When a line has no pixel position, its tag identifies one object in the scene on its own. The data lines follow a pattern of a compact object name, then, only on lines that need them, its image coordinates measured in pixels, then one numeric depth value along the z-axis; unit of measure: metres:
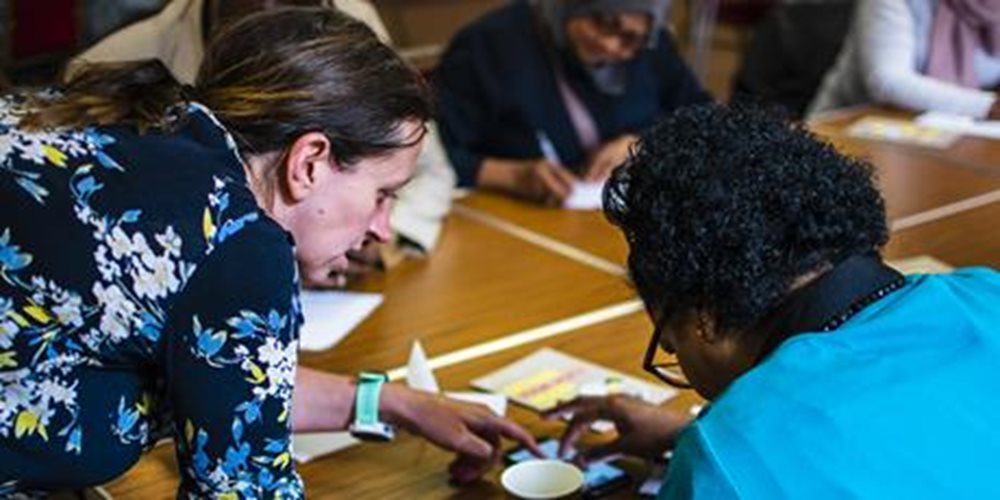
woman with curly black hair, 1.77
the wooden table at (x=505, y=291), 2.30
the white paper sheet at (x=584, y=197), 3.19
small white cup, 2.24
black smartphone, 2.25
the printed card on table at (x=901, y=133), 3.47
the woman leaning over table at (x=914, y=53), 3.77
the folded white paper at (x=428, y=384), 2.43
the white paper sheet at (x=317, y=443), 2.34
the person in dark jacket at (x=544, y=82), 3.44
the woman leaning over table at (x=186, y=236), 1.94
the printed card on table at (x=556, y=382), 2.45
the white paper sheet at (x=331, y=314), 2.62
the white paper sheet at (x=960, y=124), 3.54
